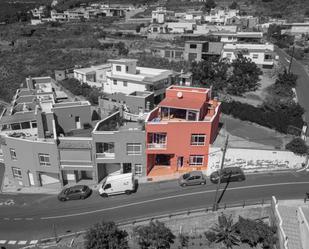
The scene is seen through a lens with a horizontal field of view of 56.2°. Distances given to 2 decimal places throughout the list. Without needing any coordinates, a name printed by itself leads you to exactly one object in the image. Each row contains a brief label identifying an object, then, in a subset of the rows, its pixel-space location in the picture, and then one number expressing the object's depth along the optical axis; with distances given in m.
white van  33.44
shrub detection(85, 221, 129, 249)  25.46
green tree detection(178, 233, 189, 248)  28.25
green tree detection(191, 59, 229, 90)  60.71
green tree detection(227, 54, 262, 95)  59.09
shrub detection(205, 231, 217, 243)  28.52
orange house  34.59
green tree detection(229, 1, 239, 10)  159.70
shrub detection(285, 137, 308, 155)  35.19
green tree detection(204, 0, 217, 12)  166.86
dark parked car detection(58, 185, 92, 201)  33.69
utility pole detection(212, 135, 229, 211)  29.69
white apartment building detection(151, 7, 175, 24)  138.25
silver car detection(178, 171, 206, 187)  34.06
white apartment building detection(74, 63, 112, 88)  65.50
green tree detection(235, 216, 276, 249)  27.21
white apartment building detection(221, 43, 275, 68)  73.31
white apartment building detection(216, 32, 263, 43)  90.06
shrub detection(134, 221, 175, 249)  26.69
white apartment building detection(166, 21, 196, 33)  120.83
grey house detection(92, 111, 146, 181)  34.12
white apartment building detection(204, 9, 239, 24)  131.62
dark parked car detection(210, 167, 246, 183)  34.03
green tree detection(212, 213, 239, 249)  27.88
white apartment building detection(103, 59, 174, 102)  55.03
